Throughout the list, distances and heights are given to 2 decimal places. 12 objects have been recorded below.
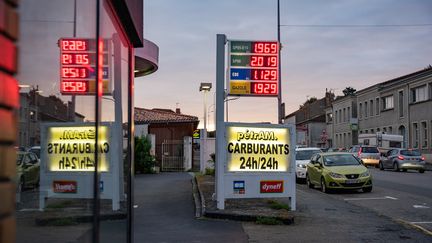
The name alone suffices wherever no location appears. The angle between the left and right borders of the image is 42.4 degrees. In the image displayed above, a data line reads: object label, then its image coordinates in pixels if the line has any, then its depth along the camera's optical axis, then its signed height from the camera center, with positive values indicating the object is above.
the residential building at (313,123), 82.90 +4.22
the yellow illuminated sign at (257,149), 12.70 -0.05
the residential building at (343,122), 71.19 +3.40
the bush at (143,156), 29.66 -0.52
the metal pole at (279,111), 22.53 +1.47
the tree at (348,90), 99.00 +10.35
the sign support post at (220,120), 12.45 +0.63
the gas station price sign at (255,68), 13.77 +1.95
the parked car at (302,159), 24.69 -0.55
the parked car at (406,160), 34.62 -0.81
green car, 18.92 -0.89
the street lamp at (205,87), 26.95 +2.90
